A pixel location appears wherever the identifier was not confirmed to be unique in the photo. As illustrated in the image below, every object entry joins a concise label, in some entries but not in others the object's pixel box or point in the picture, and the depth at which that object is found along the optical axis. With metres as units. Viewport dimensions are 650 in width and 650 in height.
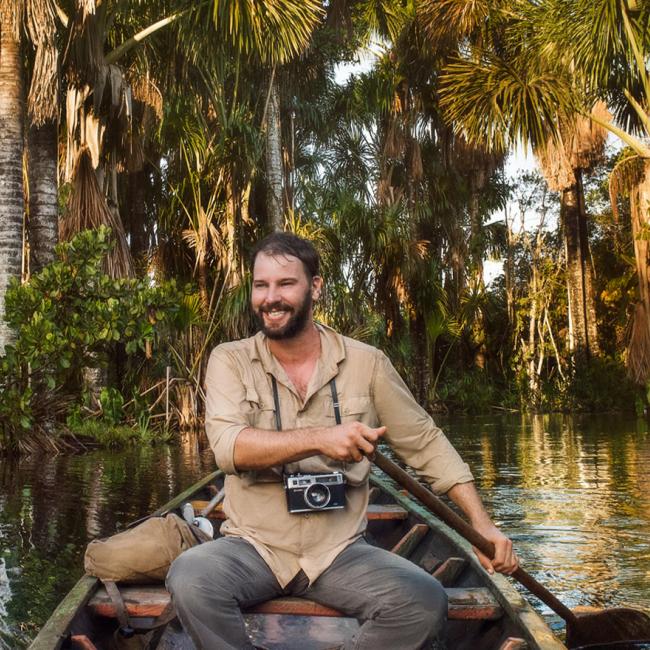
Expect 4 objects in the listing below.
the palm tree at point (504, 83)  16.42
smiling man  3.03
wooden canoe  3.27
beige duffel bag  3.75
